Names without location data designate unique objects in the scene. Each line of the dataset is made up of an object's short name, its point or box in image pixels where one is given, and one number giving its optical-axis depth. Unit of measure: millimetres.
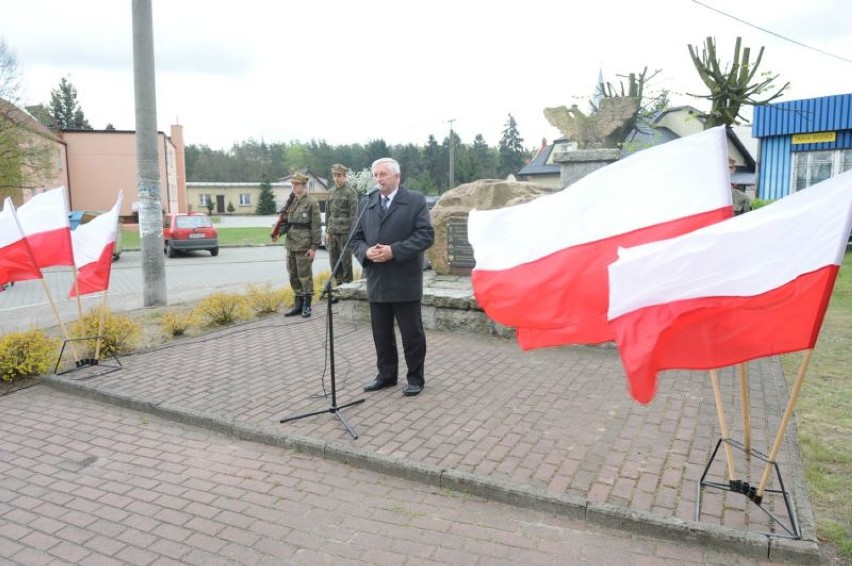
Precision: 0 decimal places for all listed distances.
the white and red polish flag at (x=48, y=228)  6203
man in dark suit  5285
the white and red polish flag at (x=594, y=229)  3049
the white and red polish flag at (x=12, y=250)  6105
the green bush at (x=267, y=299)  9430
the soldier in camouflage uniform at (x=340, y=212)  9445
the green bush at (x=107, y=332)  6828
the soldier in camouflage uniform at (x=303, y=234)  8797
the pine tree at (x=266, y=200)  77188
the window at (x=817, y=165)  17969
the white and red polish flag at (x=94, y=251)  6367
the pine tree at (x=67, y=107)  81812
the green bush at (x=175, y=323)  7934
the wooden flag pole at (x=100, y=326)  6605
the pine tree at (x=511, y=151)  96750
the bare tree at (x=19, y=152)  23234
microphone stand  4676
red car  23328
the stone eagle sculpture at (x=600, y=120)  10336
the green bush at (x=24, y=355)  6230
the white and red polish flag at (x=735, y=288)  2586
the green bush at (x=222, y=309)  8658
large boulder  9219
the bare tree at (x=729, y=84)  14578
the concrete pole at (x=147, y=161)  9922
